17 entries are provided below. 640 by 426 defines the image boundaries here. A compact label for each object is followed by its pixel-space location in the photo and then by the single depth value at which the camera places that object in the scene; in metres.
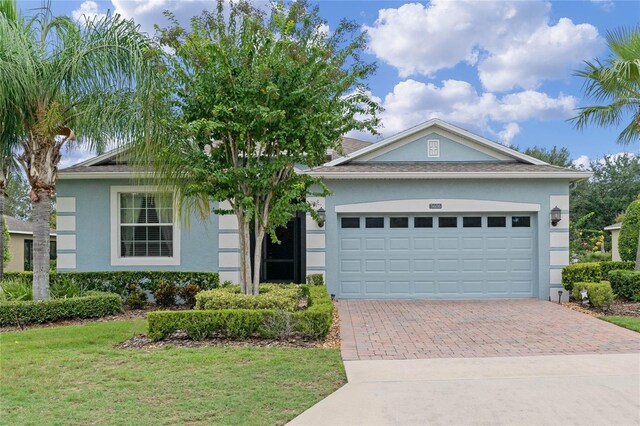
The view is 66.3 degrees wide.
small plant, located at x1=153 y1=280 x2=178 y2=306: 11.88
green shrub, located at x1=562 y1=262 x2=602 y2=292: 12.16
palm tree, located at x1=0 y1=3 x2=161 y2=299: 9.57
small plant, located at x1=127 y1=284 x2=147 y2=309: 11.71
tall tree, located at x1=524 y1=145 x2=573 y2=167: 38.75
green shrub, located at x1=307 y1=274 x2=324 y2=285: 12.53
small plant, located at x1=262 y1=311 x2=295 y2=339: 7.95
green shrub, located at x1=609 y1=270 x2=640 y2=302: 11.82
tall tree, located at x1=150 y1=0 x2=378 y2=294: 8.88
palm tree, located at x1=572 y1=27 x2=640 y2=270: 11.72
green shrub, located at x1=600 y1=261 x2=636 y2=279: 13.52
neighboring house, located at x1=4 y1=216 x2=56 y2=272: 24.14
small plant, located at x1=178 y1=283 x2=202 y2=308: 11.89
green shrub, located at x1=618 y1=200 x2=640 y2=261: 15.66
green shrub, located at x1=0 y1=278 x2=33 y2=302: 10.42
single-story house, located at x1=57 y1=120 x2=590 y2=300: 12.86
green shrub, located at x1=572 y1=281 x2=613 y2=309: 10.78
